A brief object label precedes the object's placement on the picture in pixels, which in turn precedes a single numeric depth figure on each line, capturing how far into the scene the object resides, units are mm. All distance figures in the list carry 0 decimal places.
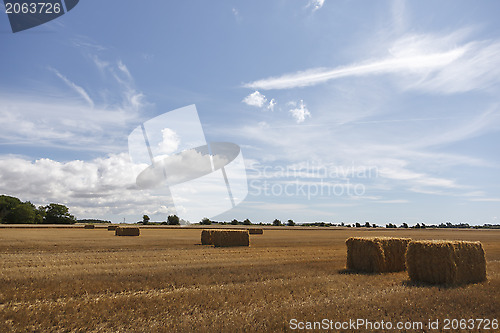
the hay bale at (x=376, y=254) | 17312
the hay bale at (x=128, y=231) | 50875
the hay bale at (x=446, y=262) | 14320
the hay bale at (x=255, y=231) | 66250
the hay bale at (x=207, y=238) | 34038
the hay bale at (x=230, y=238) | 33312
